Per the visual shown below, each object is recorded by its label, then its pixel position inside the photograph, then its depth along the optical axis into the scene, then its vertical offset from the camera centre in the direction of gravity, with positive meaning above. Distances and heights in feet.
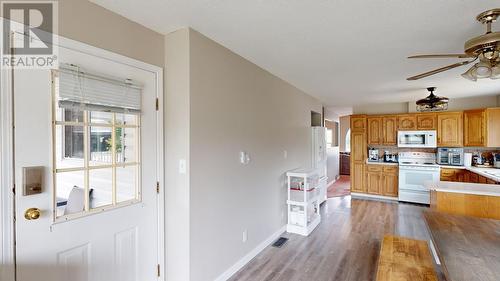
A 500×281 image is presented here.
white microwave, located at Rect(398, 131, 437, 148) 17.95 -0.01
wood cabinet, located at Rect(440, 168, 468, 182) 16.70 -2.45
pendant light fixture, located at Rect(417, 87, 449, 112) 13.78 +2.01
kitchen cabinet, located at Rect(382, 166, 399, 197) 19.10 -3.23
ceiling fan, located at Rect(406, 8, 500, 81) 5.56 +2.08
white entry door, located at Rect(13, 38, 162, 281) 4.85 -0.98
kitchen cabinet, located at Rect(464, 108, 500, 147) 16.17 +0.74
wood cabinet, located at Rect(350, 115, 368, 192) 20.36 -1.06
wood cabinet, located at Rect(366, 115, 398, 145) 19.45 +0.73
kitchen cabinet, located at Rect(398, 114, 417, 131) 18.67 +1.29
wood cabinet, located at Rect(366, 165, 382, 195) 19.70 -3.19
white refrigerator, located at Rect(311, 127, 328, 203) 17.38 -1.03
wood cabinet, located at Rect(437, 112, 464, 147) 17.33 +0.68
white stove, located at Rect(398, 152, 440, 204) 17.48 -2.70
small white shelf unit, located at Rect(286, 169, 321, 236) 12.37 -3.14
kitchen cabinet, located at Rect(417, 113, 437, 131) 18.03 +1.30
